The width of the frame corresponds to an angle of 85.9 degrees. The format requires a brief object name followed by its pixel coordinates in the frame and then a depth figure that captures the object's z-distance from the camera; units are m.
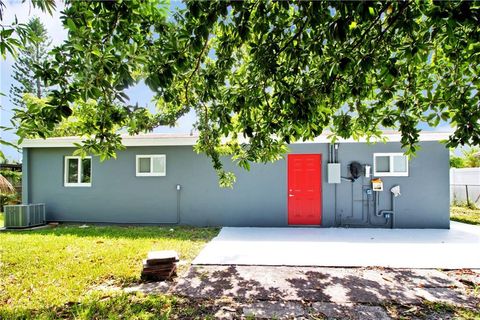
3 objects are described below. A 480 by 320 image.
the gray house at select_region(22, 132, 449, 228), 7.35
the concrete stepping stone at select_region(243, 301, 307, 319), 3.01
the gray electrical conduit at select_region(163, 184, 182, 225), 8.06
